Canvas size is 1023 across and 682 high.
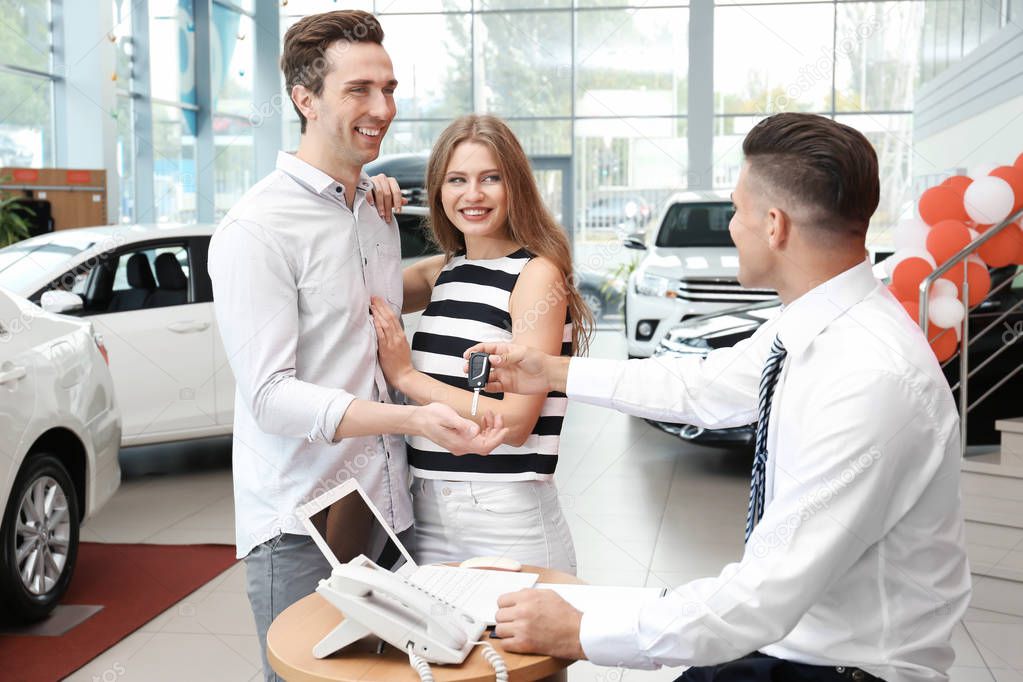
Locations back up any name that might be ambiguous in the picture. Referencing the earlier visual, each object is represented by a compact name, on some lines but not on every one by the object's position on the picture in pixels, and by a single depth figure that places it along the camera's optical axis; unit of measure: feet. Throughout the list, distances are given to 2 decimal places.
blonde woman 7.59
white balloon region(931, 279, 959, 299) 17.52
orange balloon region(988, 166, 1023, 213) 18.15
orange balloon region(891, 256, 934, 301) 18.26
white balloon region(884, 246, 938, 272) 18.36
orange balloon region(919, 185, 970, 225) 18.66
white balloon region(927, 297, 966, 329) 17.30
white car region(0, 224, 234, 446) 18.99
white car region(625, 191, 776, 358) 27.25
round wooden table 5.53
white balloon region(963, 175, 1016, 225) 17.87
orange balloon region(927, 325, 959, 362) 17.63
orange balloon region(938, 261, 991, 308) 17.79
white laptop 6.27
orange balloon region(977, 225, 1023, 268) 17.83
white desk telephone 5.53
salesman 5.30
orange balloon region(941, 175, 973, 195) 18.81
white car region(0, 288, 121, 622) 12.87
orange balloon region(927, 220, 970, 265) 18.24
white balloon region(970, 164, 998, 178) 18.53
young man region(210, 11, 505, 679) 6.67
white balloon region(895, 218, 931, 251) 18.76
